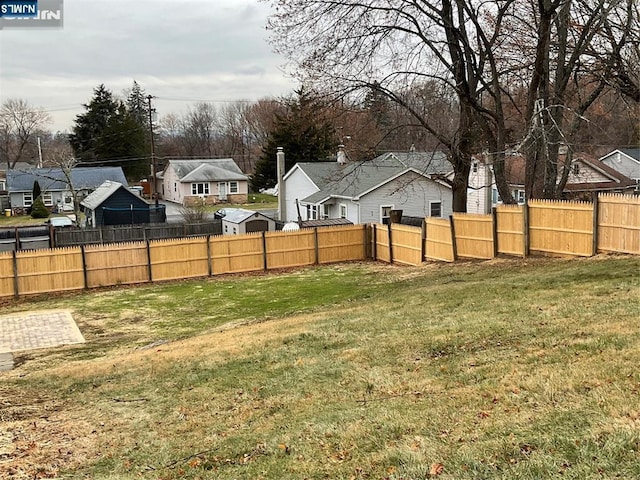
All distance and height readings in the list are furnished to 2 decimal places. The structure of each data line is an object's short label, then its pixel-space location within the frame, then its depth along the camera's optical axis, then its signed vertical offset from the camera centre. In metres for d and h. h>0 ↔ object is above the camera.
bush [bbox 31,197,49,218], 47.94 -0.05
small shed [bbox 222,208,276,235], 31.72 -1.05
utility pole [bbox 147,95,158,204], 43.50 +6.01
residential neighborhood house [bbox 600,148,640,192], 47.38 +2.73
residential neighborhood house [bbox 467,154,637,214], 35.01 +0.82
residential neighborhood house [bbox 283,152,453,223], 31.11 +0.43
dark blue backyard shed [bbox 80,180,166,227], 41.50 -0.09
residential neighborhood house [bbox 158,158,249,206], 57.53 +2.32
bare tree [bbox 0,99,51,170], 75.12 +11.18
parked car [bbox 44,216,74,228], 36.03 -0.87
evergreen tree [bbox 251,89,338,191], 50.22 +4.61
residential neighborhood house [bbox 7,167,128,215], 52.84 +2.07
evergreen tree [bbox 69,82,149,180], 65.31 +8.00
